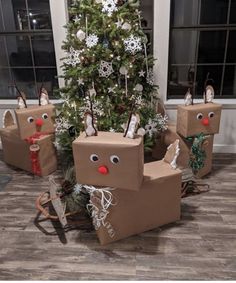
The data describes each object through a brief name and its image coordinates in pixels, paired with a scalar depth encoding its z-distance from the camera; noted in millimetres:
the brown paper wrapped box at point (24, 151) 2893
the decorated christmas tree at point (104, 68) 2387
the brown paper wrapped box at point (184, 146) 2779
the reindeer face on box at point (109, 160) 1634
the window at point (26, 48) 3311
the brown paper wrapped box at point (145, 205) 1945
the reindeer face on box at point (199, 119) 2598
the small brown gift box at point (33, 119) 2691
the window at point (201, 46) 3094
